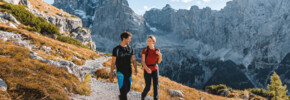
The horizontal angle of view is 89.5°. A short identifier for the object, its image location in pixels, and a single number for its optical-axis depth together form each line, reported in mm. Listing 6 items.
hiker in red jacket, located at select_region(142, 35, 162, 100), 6703
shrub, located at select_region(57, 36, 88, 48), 43906
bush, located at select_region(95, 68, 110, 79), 15180
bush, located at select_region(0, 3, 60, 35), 35094
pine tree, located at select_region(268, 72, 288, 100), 34156
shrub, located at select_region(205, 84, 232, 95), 36175
